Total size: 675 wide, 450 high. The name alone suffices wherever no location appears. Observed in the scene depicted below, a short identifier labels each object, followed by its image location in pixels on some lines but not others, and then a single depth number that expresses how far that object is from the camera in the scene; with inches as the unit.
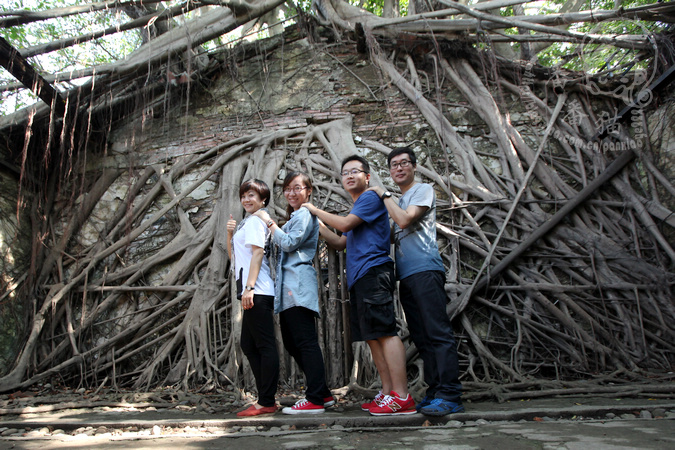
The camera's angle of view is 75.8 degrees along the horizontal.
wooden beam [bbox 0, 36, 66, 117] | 160.6
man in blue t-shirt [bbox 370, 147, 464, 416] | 91.7
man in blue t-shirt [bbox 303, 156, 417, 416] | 93.7
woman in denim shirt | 102.2
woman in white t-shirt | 103.4
